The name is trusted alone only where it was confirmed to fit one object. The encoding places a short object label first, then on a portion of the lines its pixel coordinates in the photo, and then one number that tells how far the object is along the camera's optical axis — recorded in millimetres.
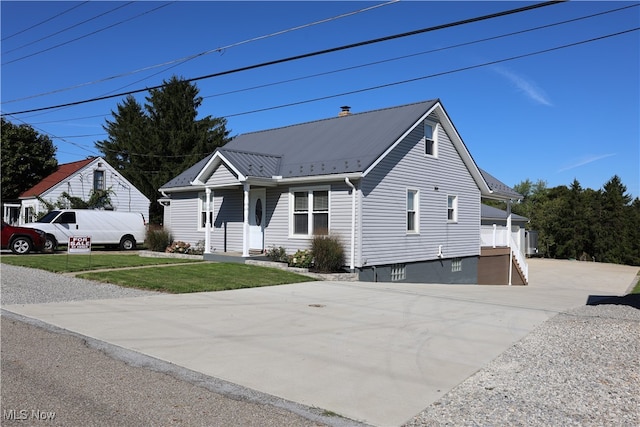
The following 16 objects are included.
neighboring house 34531
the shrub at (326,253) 16438
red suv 21484
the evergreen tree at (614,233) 43750
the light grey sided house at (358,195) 17266
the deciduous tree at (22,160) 39594
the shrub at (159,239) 22752
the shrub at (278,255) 18078
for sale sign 15867
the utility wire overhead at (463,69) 11595
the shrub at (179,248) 21688
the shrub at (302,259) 16719
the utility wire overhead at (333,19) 10109
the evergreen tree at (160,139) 47750
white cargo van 24609
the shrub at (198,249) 21672
